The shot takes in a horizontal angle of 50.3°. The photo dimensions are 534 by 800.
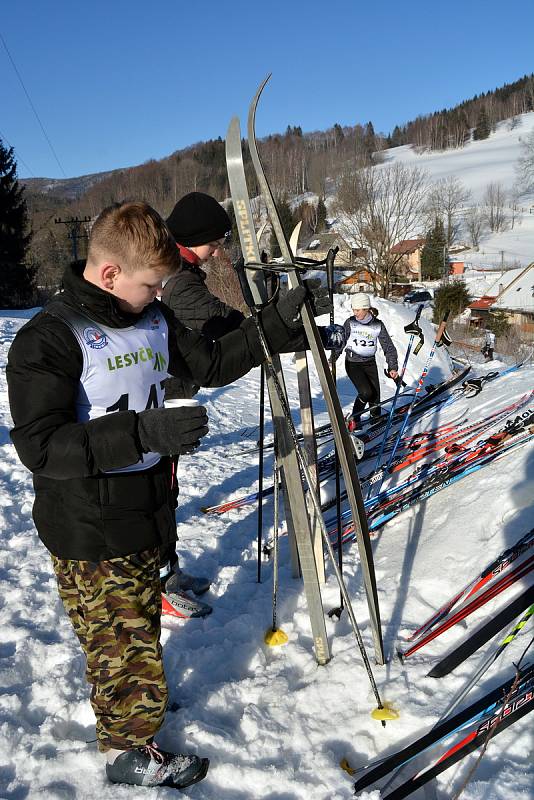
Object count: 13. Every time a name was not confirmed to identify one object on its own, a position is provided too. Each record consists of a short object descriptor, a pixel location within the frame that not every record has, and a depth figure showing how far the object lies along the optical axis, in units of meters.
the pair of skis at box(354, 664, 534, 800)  1.97
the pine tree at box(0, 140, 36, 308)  35.69
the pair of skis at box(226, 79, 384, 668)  2.44
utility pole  29.98
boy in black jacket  1.68
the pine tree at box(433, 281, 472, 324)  37.62
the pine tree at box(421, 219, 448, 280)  56.75
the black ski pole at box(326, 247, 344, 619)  2.51
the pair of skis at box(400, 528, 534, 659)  2.75
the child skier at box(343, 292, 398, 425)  7.08
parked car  45.02
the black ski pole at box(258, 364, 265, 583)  3.21
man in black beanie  3.13
